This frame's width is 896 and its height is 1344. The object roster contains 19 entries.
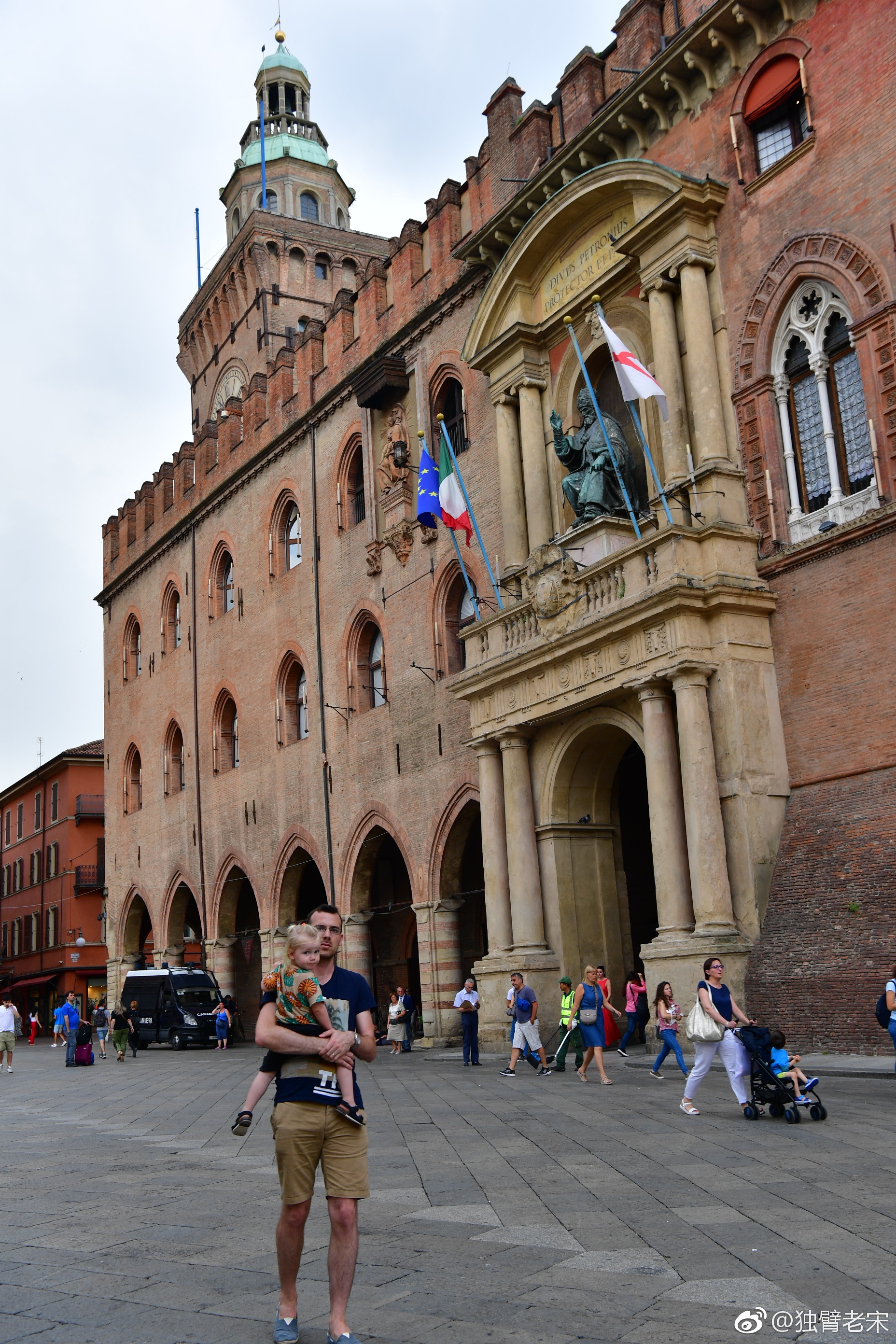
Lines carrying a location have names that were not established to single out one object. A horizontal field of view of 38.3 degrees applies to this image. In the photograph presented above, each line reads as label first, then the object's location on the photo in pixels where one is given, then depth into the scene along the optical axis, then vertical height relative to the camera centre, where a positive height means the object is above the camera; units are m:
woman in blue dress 13.84 -0.64
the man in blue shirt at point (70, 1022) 25.77 -0.73
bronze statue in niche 18.91 +6.94
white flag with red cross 16.67 +7.21
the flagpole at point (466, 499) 20.45 +7.39
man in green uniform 15.63 -0.81
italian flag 20.50 +7.09
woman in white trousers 10.27 -0.80
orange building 48.94 +3.86
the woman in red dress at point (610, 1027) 17.20 -1.02
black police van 29.44 -0.56
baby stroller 9.73 -1.11
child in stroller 9.82 -0.95
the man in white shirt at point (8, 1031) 23.78 -0.73
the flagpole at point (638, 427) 16.90 +6.87
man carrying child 4.50 -0.62
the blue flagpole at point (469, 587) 20.54 +5.85
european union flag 20.62 +7.32
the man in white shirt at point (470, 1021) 17.73 -0.82
